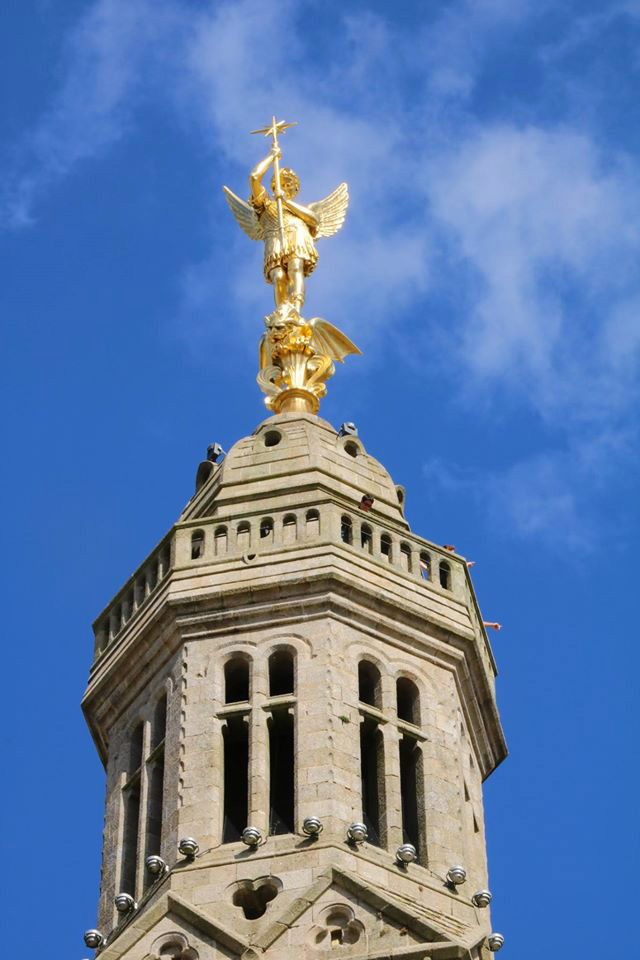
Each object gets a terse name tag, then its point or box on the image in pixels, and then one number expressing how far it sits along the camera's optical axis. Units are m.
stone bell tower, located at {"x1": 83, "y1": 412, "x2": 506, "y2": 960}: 41.69
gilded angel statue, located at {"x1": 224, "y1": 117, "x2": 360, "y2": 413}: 53.00
